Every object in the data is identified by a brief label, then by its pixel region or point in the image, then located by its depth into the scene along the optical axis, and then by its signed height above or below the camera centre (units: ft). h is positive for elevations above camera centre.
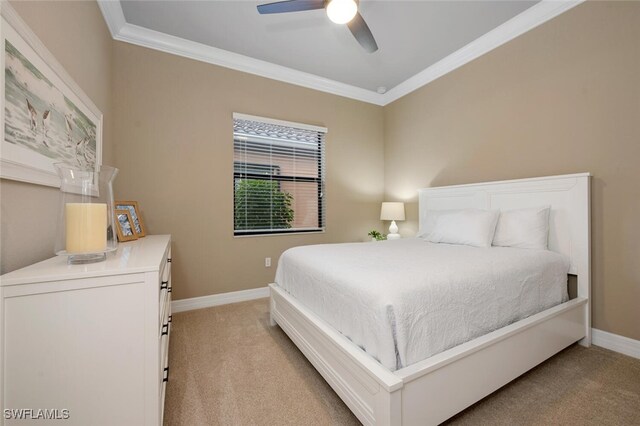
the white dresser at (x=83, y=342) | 2.73 -1.44
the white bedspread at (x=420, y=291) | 3.90 -1.39
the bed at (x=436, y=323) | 3.76 -2.13
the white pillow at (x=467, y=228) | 7.49 -0.41
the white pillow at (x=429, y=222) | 9.48 -0.31
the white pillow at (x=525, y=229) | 7.07 -0.43
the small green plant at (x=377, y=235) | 12.30 -0.98
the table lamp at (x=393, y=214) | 11.84 +0.01
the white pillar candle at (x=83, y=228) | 3.46 -0.17
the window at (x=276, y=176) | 10.36 +1.60
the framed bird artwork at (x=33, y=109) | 3.21 +1.60
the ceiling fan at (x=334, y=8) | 5.83 +4.66
